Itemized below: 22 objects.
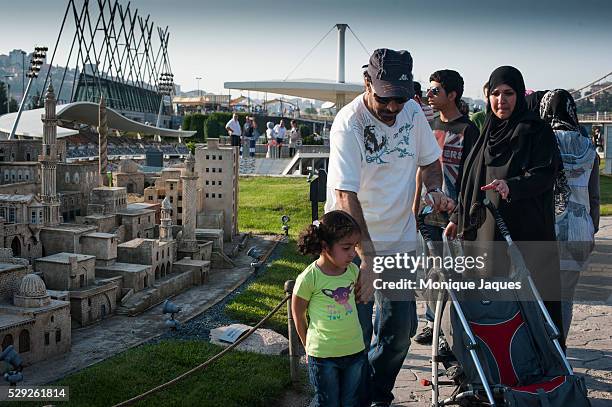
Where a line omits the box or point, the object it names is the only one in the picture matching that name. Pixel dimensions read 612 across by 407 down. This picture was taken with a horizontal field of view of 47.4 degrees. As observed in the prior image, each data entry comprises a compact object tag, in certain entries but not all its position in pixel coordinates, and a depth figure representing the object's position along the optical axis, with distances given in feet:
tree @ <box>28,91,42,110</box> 149.50
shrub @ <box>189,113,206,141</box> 163.12
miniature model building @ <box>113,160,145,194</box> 65.51
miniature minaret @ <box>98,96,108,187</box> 59.21
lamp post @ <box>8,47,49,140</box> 75.61
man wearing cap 12.18
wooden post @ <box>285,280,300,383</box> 17.71
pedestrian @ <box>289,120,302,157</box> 96.07
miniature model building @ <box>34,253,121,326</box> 36.78
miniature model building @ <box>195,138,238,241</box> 57.57
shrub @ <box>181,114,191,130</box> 164.93
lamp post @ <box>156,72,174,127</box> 186.69
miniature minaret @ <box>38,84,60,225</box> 46.73
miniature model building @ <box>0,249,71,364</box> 30.53
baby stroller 12.02
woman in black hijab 14.70
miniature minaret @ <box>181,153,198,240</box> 49.73
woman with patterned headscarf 16.58
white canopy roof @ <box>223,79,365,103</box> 115.65
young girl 12.12
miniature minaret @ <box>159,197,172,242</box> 47.55
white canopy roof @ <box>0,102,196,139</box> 87.97
